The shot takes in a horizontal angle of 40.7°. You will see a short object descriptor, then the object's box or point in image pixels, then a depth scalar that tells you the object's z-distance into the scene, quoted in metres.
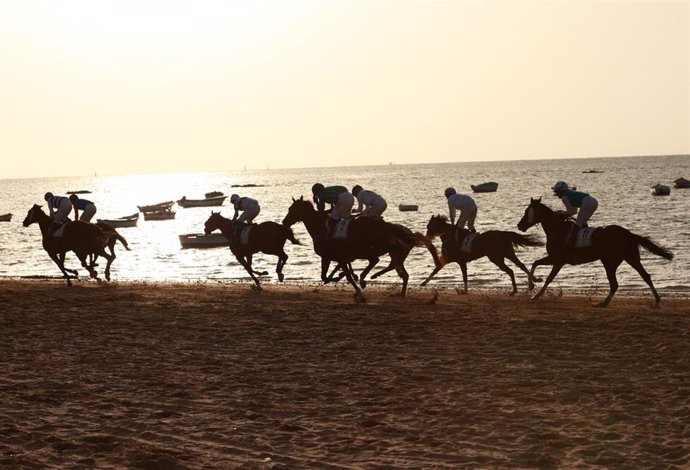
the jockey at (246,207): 24.45
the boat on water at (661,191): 99.69
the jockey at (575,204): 19.09
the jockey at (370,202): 21.22
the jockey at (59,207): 25.31
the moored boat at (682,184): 118.38
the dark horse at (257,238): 24.19
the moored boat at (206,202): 115.81
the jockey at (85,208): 26.60
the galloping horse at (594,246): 18.94
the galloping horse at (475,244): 22.70
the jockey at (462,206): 22.20
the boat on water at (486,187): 127.88
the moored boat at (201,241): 51.00
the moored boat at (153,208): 103.81
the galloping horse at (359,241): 20.17
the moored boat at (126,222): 83.23
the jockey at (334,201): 20.41
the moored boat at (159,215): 98.38
